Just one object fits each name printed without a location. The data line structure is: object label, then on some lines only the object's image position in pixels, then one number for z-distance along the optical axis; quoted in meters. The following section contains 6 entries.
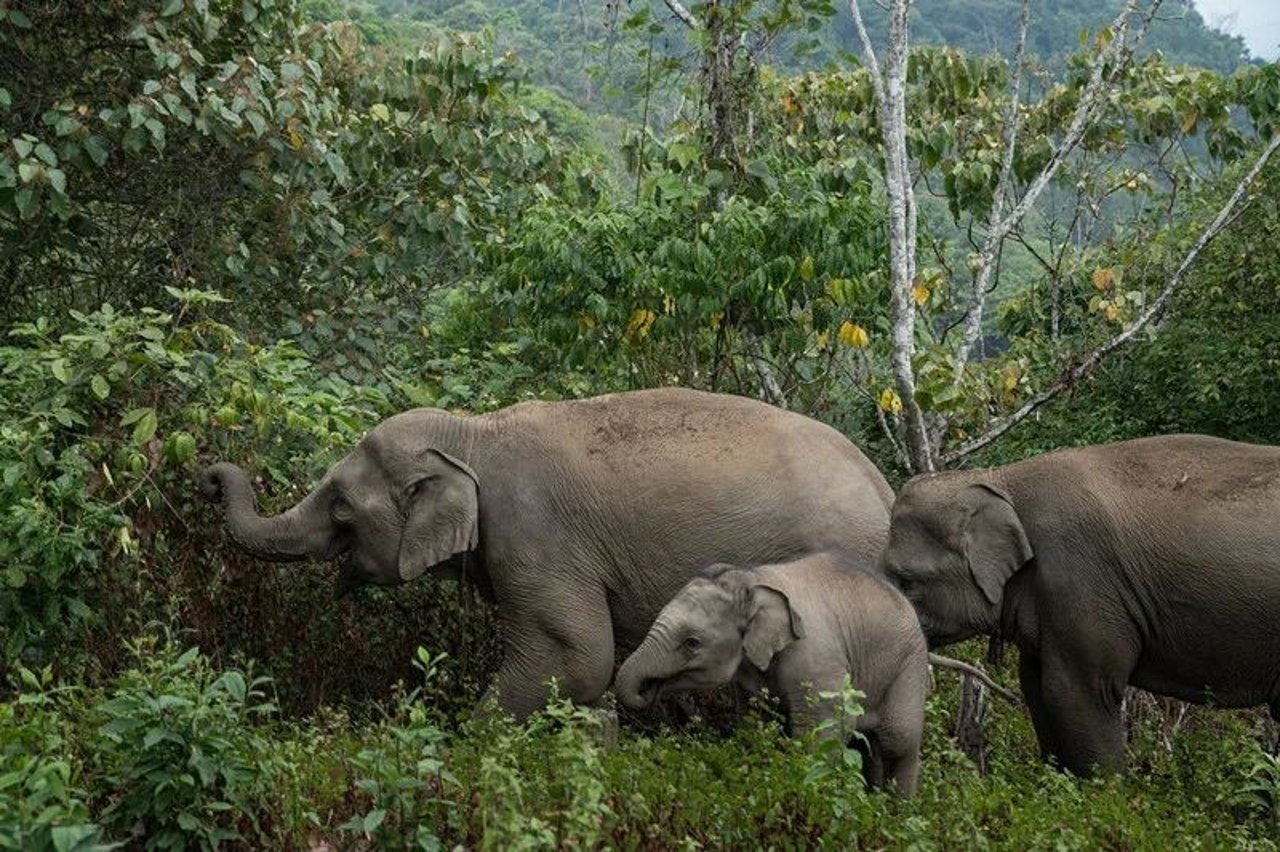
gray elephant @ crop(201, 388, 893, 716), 14.27
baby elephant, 12.52
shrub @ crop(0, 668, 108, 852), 8.34
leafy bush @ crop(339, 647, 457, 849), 9.42
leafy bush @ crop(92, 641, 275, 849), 9.62
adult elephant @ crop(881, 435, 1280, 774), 14.20
